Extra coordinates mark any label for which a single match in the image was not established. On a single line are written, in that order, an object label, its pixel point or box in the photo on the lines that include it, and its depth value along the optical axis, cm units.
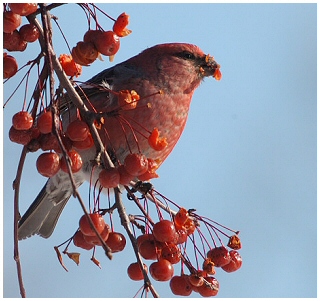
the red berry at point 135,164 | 440
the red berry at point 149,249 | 443
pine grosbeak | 460
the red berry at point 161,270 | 442
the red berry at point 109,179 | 439
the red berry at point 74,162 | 439
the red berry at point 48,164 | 439
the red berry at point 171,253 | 443
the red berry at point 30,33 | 440
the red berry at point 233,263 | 446
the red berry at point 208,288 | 443
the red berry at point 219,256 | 445
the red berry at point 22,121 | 438
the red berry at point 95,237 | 442
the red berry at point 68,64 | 445
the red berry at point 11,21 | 438
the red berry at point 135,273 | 444
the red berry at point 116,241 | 443
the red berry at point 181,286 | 443
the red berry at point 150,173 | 442
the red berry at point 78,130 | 438
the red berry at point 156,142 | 443
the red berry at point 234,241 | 447
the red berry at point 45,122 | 437
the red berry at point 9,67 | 441
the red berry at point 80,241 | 444
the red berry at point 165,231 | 442
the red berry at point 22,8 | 437
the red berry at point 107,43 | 442
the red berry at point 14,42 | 440
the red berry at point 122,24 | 443
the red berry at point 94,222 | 441
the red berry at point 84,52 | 442
